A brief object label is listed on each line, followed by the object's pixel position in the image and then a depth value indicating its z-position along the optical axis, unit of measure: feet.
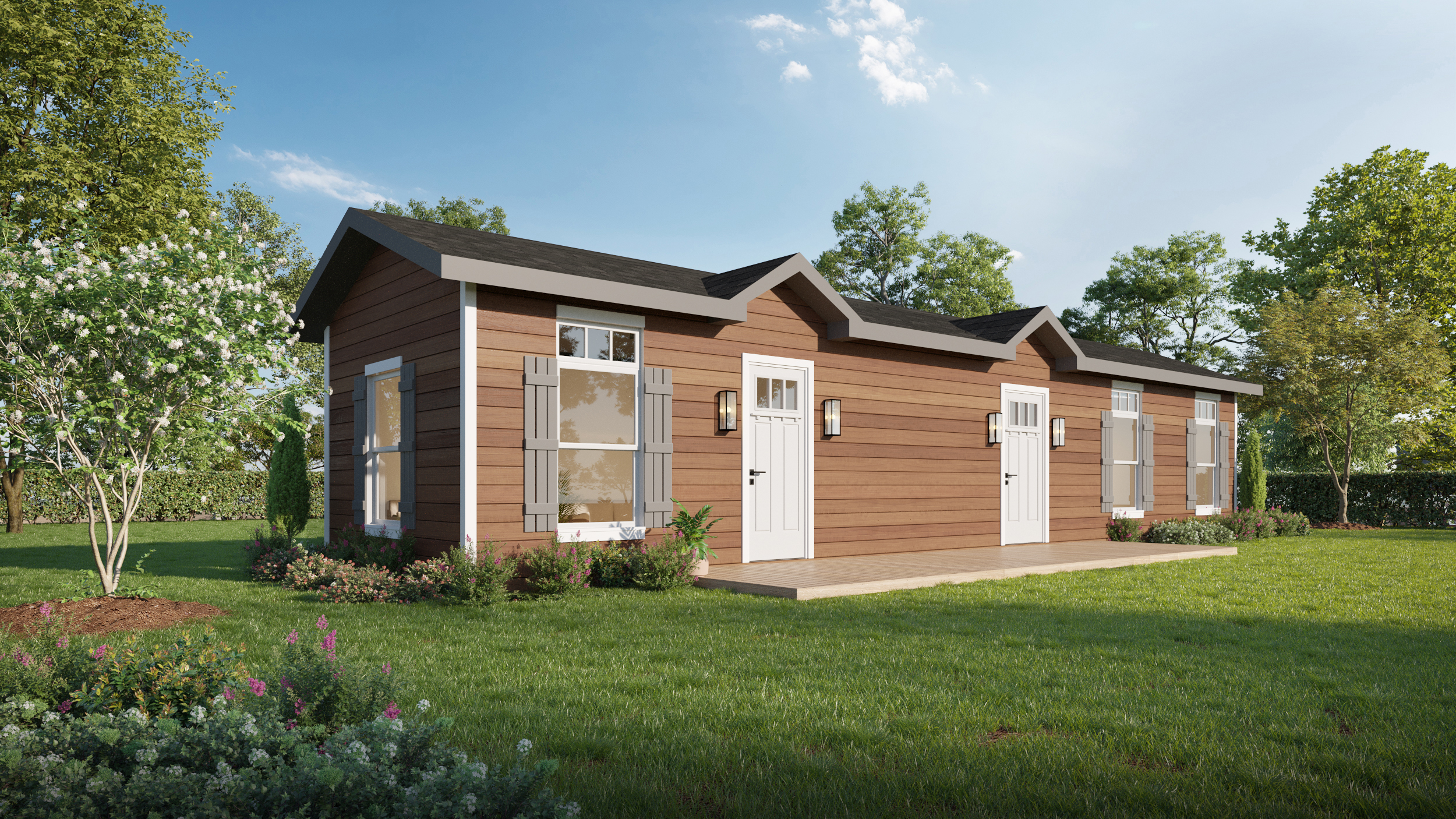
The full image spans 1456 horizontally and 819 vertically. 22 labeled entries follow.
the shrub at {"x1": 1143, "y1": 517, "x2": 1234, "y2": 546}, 43.57
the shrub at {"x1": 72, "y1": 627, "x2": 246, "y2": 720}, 9.69
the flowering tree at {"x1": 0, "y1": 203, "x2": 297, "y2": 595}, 20.51
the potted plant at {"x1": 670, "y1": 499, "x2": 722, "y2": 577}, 28.12
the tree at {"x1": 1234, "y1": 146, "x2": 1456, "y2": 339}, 80.02
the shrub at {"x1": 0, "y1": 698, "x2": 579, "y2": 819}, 7.07
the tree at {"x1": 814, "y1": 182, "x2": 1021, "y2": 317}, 97.66
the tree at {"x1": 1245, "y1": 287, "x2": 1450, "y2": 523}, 61.36
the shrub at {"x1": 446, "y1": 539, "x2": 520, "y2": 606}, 23.57
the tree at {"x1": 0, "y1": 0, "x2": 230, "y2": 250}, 49.39
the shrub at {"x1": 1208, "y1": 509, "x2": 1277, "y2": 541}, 48.03
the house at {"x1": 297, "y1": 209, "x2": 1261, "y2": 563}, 25.67
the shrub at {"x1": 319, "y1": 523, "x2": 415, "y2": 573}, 26.71
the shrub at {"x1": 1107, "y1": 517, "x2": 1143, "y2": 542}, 45.06
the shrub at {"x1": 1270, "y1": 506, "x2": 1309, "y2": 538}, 53.72
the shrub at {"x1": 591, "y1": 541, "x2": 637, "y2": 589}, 26.63
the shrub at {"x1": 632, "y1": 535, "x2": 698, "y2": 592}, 26.07
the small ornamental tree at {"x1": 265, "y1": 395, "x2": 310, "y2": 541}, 38.52
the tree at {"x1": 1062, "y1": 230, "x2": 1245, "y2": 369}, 103.14
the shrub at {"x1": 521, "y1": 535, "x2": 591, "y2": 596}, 24.91
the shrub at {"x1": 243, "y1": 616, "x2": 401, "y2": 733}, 9.11
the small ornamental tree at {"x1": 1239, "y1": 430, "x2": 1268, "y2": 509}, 59.16
